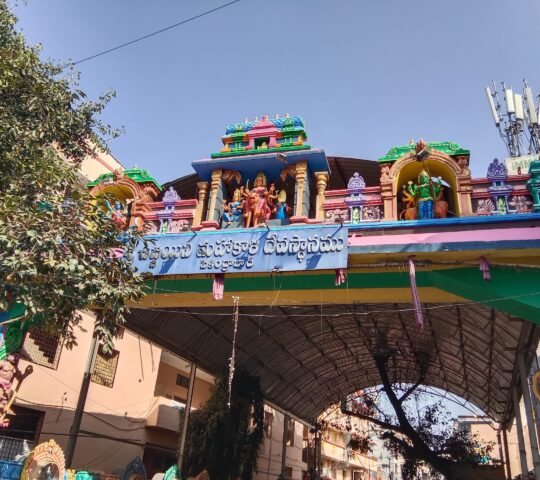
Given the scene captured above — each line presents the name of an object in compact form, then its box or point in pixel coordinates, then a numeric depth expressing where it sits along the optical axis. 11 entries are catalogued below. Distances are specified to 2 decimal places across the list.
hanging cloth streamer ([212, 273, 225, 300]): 7.91
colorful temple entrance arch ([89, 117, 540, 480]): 6.93
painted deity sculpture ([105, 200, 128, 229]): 9.19
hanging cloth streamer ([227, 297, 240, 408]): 8.20
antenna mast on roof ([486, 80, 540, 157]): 22.89
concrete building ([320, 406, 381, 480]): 34.50
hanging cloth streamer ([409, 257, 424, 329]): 6.80
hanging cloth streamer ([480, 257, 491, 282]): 6.84
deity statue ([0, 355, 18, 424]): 8.15
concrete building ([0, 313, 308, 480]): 12.10
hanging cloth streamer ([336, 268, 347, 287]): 7.23
